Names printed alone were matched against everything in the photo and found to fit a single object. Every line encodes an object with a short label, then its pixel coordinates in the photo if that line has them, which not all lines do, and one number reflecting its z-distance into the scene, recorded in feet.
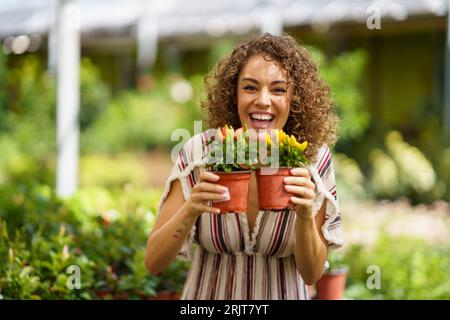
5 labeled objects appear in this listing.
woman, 8.88
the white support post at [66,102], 26.66
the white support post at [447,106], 34.86
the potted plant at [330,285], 12.56
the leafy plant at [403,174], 32.40
